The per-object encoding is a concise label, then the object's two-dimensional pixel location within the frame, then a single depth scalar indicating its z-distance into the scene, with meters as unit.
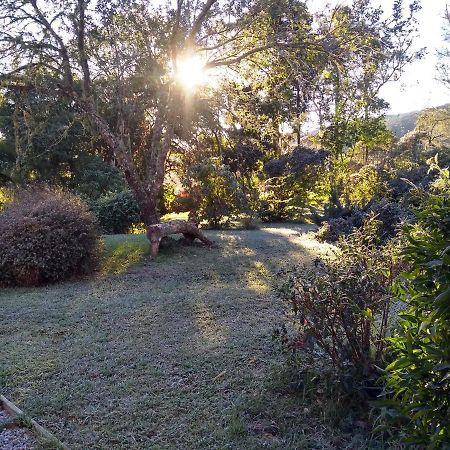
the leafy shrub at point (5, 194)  14.68
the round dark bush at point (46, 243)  7.28
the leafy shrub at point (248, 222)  13.55
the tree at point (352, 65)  8.76
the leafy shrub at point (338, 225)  10.39
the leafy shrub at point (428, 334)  1.64
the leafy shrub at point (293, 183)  16.20
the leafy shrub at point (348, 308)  3.03
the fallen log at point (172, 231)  8.82
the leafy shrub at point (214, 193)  12.39
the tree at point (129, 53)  8.69
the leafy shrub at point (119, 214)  14.17
